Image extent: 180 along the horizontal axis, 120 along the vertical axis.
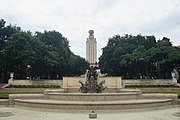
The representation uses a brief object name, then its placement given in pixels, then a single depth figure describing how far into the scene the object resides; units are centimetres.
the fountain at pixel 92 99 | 834
